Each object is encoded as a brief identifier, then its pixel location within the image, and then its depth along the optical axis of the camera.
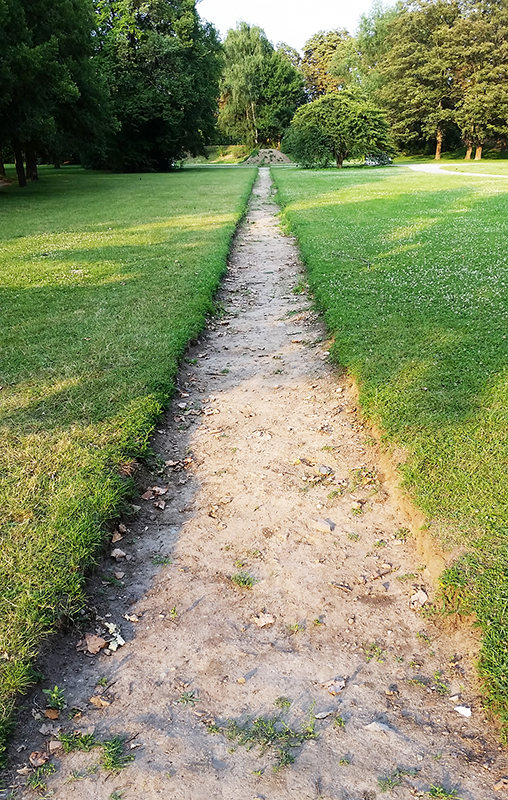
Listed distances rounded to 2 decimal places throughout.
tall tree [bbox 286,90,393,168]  40.25
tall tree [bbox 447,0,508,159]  51.78
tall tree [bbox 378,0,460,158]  55.69
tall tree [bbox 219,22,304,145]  66.12
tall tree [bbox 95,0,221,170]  43.06
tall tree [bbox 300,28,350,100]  88.50
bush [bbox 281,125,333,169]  42.06
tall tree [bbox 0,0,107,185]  20.81
